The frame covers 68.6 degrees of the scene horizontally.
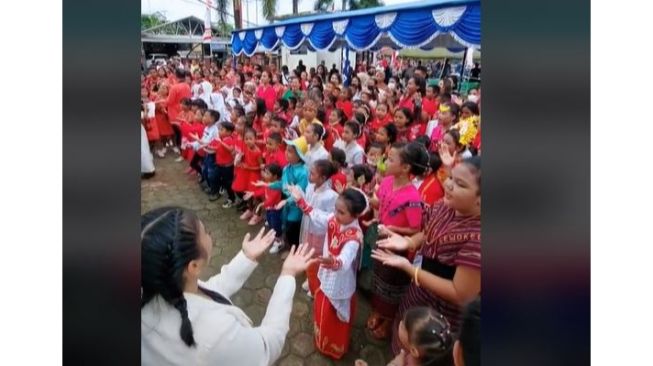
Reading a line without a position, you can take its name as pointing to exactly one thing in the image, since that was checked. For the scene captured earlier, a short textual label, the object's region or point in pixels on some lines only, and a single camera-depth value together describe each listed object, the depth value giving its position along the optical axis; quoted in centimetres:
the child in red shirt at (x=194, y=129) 234
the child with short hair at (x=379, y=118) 269
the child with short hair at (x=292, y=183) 193
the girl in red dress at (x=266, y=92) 412
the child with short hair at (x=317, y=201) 163
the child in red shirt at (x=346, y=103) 353
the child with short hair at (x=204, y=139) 224
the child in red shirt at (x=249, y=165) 235
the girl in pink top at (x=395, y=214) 139
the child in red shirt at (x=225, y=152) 237
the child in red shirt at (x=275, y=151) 219
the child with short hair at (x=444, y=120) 219
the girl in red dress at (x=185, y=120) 236
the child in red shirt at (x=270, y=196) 200
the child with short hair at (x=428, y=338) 98
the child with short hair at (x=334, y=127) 262
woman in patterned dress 103
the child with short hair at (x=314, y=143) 215
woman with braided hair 88
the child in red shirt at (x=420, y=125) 244
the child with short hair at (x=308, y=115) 283
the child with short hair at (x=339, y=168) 179
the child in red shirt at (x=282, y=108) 332
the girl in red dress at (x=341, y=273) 136
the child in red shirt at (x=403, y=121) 243
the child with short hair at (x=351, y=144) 231
